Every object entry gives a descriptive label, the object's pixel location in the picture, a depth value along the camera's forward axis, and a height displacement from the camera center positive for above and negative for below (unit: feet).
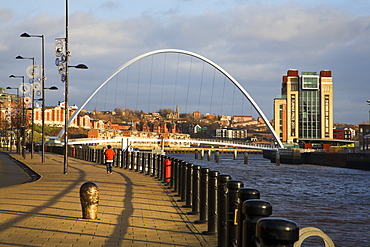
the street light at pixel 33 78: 164.53 +18.26
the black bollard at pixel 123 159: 122.20 -5.60
